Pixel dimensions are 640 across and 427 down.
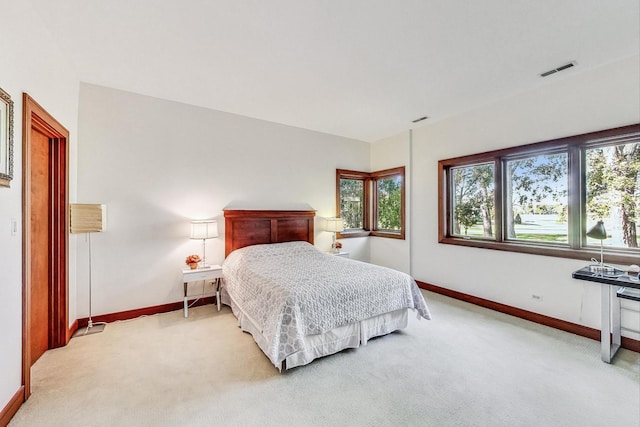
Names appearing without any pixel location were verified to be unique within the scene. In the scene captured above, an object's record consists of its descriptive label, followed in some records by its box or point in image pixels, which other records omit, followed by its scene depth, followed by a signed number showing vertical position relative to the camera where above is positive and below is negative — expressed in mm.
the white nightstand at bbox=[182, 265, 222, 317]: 3283 -756
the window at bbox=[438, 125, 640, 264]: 2664 +216
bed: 2180 -813
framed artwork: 1584 +481
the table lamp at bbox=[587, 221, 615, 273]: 2395 -203
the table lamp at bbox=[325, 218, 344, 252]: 4723 -178
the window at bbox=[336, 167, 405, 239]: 5082 +261
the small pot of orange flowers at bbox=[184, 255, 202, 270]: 3424 -585
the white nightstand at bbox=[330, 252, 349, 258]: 4750 -700
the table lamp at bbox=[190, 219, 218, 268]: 3377 -175
